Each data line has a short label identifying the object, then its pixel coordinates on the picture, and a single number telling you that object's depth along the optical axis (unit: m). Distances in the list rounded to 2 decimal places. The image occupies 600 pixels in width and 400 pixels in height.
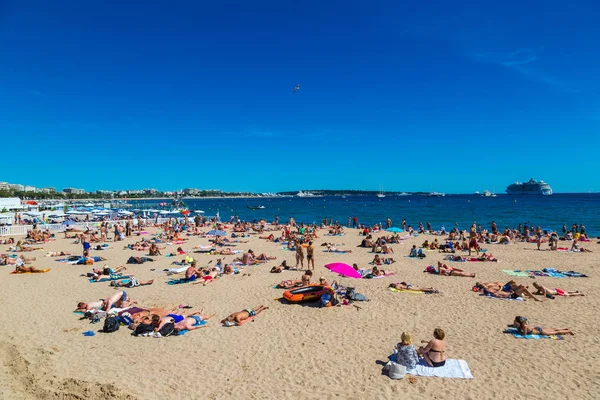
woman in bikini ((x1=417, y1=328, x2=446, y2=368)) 6.36
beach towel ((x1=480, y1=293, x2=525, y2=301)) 10.14
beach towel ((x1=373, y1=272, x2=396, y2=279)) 13.09
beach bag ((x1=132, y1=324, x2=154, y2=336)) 7.80
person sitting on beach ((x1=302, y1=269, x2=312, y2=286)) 10.91
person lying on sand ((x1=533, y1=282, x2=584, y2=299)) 10.35
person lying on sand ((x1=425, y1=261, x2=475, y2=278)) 13.11
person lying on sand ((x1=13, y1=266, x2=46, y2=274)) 13.93
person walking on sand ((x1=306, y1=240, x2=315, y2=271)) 14.34
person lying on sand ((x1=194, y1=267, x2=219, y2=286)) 12.46
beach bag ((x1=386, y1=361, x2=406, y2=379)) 6.04
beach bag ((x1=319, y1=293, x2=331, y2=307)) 9.66
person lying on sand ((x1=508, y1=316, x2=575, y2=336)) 7.63
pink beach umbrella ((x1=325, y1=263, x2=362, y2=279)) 10.17
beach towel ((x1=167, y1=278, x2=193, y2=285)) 12.52
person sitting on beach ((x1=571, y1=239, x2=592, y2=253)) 18.55
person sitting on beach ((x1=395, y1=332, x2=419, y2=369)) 6.28
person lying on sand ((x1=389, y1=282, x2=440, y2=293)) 11.07
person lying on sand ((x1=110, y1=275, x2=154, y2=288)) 11.88
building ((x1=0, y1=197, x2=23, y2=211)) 42.53
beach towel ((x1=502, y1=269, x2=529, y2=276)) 13.52
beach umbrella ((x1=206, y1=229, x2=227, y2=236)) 25.03
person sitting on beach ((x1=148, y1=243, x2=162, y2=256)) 18.08
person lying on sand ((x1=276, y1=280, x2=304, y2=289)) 11.62
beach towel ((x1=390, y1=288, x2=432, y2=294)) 11.06
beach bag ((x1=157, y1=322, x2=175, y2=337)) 7.71
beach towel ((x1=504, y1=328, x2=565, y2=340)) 7.53
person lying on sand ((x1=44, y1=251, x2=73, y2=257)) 17.81
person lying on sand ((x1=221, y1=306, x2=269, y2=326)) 8.41
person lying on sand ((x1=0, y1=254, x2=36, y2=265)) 15.52
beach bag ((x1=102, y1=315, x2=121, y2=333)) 7.93
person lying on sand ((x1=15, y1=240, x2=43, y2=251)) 19.12
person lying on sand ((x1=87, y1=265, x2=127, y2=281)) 12.80
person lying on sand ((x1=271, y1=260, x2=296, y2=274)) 14.11
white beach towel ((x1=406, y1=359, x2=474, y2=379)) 6.07
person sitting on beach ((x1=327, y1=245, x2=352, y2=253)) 19.53
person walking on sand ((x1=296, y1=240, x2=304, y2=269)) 14.59
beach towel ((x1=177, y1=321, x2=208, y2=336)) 7.88
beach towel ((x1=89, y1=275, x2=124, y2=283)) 12.72
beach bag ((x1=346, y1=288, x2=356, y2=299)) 10.18
